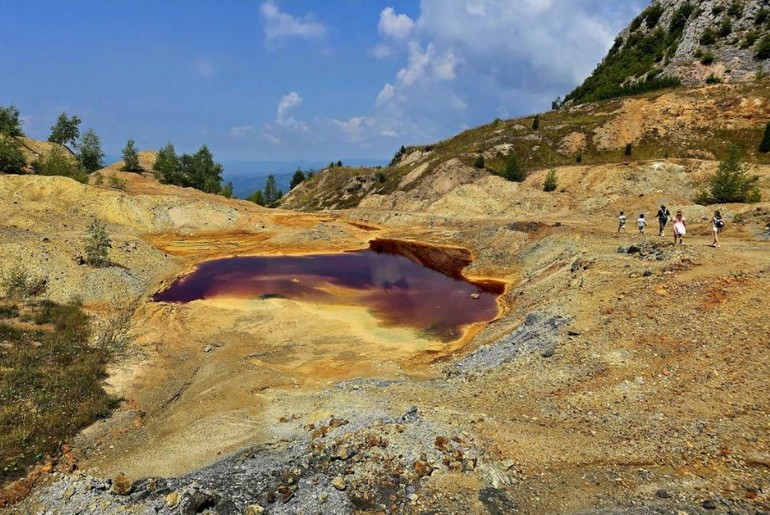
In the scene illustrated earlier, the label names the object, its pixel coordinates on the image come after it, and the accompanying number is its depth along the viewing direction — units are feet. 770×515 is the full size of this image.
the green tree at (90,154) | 317.22
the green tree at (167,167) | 287.89
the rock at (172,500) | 40.45
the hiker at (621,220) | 133.36
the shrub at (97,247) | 125.90
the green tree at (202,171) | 302.80
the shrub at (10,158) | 215.72
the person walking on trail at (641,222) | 122.72
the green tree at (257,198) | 417.18
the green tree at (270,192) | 456.04
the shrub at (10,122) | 265.13
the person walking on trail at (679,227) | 97.66
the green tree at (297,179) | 461.70
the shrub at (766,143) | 188.66
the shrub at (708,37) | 270.05
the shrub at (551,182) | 210.59
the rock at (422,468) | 42.14
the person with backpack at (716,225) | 94.48
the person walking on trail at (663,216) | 114.32
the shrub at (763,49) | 240.12
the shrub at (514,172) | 226.05
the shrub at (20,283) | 104.13
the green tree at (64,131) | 340.18
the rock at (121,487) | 43.27
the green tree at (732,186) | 142.57
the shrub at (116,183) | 236.67
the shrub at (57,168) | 226.58
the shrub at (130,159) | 306.78
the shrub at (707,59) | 261.65
